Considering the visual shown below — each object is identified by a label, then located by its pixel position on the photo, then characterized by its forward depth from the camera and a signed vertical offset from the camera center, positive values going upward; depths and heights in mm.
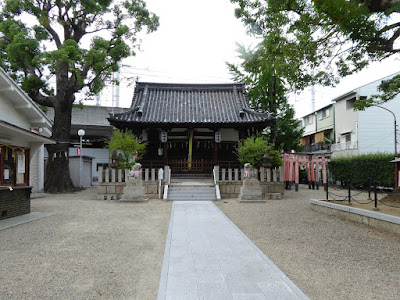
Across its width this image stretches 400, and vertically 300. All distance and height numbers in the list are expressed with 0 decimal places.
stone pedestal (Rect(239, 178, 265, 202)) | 12172 -1471
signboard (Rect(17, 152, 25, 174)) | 8594 -127
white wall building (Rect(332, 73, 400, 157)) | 23891 +3351
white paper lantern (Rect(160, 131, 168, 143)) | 16048 +1461
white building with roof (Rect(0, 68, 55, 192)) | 7941 +872
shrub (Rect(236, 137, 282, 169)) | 14117 +475
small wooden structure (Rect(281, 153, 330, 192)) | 18188 -244
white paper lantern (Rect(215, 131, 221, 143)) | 16328 +1503
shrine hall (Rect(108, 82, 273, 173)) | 15992 +2228
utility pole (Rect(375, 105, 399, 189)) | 9102 -577
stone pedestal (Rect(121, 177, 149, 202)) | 12039 -1484
